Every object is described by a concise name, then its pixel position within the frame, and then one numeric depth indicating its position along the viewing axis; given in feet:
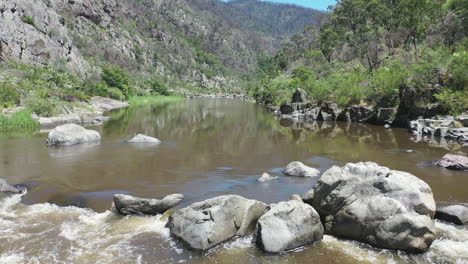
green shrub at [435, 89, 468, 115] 108.06
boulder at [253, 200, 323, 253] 34.35
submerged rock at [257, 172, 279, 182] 57.67
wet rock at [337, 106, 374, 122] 148.05
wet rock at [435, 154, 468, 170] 62.98
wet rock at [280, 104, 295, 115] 191.38
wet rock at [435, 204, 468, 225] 39.52
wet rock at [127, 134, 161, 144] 93.35
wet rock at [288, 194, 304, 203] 43.58
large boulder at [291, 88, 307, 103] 197.62
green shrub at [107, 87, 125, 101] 271.35
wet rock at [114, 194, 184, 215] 43.27
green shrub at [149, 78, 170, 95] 427.74
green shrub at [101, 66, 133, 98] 303.89
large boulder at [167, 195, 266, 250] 35.17
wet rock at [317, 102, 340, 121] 161.27
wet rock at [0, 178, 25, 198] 50.67
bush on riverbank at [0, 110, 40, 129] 116.78
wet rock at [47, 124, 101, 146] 87.45
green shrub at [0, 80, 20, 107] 136.87
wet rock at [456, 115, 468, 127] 100.93
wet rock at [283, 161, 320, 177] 60.03
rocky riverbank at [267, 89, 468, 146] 99.60
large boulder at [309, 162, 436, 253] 34.06
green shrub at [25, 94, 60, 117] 135.03
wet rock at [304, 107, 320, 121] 166.09
